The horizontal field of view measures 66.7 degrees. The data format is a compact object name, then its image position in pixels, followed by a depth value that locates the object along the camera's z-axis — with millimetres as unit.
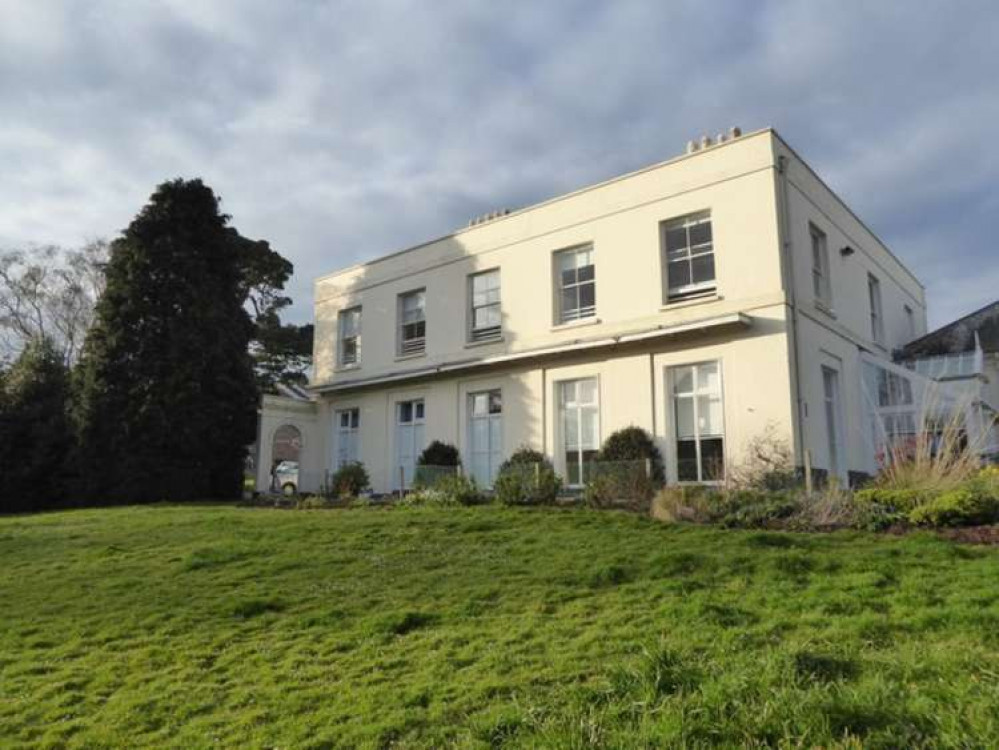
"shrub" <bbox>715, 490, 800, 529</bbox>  10570
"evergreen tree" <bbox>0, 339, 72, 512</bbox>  21344
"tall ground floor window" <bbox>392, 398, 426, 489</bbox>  20625
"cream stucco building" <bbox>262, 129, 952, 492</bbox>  14742
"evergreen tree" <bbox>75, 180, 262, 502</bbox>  19562
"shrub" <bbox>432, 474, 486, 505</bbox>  14094
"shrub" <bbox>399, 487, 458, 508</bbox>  14117
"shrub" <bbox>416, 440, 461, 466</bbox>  18734
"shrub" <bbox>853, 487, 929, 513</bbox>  10164
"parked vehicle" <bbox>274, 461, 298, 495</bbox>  24072
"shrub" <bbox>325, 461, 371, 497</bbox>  19438
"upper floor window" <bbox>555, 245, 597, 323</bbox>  17641
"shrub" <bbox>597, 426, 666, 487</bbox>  15172
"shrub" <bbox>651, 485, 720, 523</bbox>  11219
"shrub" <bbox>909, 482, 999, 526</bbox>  9570
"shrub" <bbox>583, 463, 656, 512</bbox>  13109
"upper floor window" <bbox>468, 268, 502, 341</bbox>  19578
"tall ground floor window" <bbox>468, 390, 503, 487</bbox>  18656
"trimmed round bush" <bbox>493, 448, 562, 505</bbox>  13422
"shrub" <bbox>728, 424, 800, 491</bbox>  13195
